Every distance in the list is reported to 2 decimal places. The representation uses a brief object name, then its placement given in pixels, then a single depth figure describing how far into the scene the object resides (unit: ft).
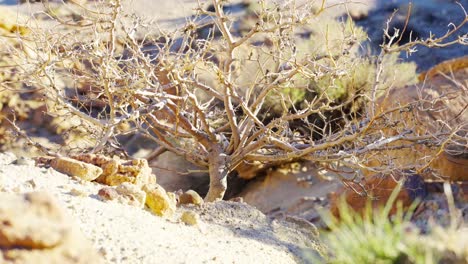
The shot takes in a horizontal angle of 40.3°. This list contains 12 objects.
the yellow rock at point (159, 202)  13.05
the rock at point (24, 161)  13.09
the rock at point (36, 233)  7.30
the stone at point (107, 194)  12.07
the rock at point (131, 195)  12.32
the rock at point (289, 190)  33.71
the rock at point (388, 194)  25.77
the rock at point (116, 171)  14.44
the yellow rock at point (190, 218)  13.11
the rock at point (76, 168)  13.69
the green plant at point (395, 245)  7.97
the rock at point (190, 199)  16.30
